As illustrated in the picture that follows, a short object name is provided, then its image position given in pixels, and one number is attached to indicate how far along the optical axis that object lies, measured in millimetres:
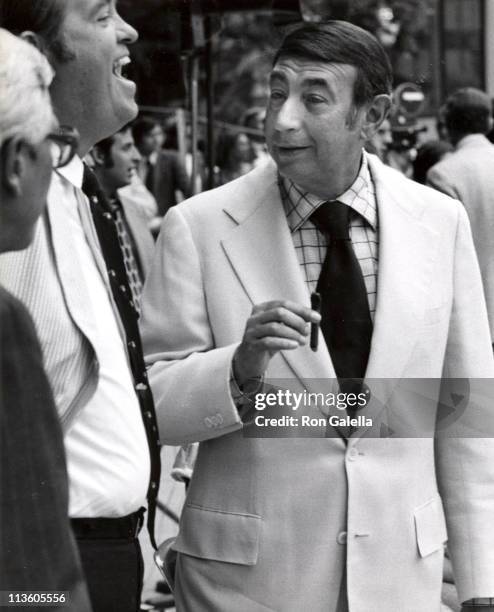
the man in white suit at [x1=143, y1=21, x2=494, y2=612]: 3484
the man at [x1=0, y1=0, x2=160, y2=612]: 2507
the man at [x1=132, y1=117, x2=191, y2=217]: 13107
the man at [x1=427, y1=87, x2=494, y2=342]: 7401
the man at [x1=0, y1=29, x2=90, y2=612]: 1894
